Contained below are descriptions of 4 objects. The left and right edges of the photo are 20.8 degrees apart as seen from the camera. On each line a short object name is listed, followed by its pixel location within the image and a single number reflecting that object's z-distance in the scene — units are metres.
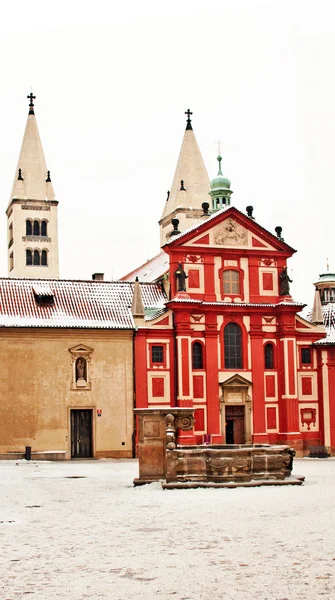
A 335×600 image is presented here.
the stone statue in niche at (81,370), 47.81
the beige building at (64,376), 46.47
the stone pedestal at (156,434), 26.36
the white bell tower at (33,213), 91.56
